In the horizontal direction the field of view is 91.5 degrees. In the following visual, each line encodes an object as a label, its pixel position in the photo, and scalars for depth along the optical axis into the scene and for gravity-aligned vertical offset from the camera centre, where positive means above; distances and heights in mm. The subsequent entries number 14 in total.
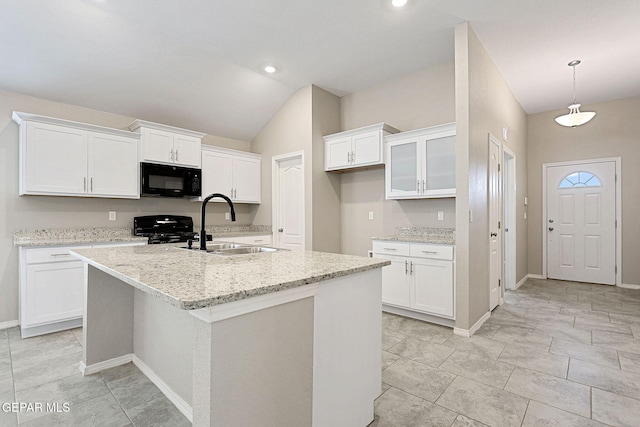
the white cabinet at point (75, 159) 3160 +615
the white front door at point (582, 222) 5020 -114
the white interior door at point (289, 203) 4695 +188
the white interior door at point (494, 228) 3666 -158
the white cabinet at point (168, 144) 3895 +936
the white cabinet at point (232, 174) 4611 +645
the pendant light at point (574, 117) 3809 +1223
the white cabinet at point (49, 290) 2996 -751
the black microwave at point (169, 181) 3889 +455
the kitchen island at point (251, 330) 1020 -523
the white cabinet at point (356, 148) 3992 +917
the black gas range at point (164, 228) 4027 -178
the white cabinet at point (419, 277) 3191 -677
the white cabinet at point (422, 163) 3436 +610
